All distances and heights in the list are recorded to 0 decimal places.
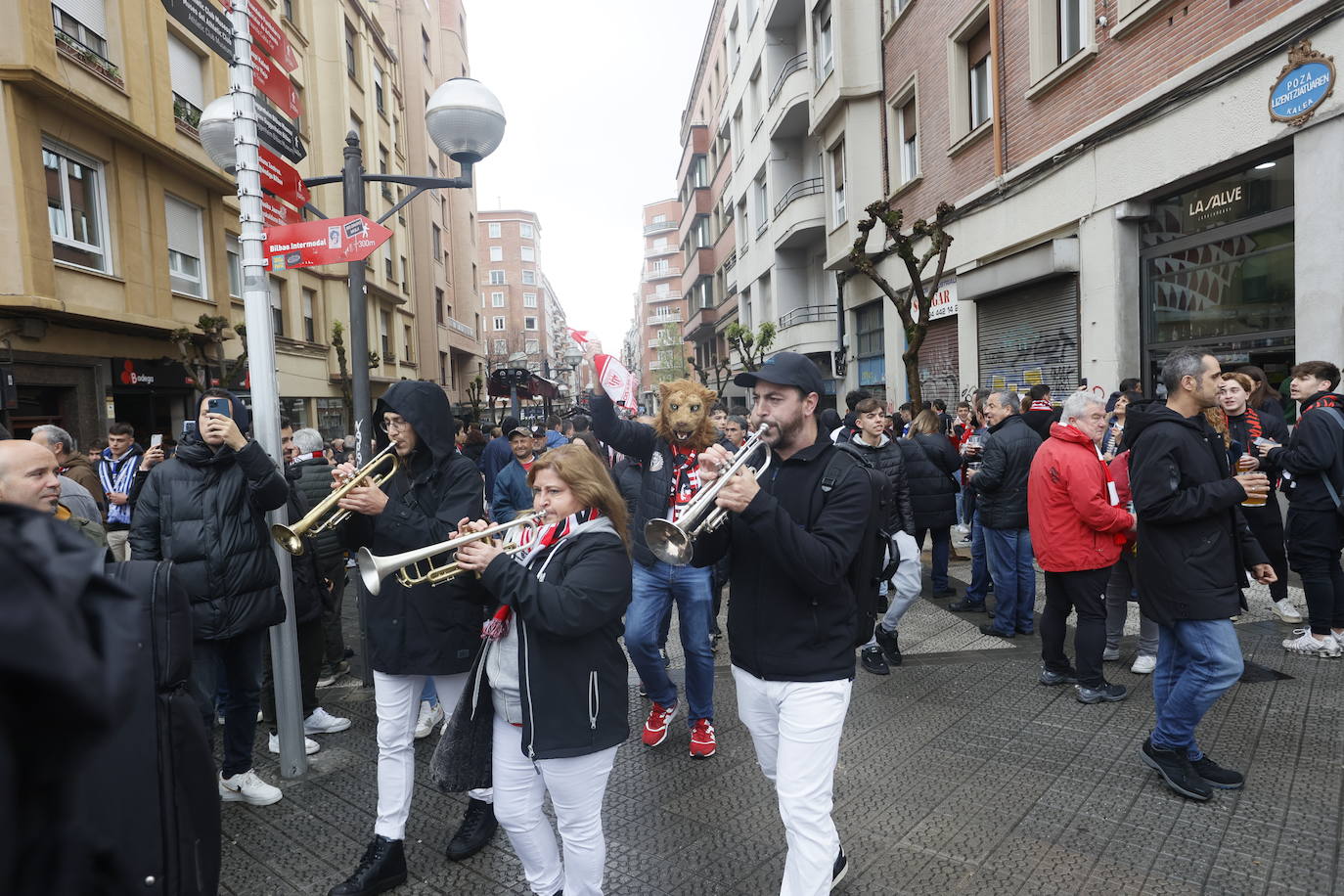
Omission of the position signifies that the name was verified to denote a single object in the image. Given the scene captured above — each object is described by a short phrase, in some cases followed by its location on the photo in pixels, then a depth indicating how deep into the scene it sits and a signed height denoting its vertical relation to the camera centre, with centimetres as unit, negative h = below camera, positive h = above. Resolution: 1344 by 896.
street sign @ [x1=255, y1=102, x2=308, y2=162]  448 +178
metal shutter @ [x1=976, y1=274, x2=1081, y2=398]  1166 +95
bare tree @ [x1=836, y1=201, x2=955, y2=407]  986 +192
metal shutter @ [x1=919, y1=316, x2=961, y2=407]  1570 +76
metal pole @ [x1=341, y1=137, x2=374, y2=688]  650 +98
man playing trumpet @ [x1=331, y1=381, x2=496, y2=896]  326 -81
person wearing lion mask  450 -100
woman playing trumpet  266 -90
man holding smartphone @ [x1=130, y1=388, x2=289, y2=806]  377 -52
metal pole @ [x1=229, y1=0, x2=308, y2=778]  425 +44
